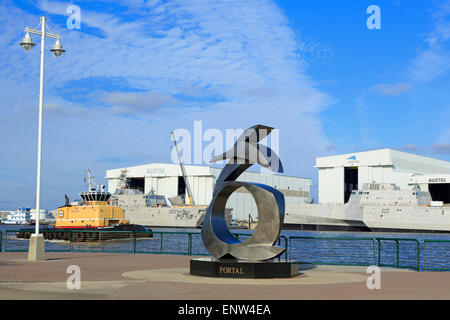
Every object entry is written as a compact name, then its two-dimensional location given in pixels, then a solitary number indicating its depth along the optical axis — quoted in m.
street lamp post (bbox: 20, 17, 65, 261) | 20.66
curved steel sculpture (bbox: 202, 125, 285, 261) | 15.57
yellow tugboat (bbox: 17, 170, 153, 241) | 56.44
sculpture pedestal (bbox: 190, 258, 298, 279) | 14.78
